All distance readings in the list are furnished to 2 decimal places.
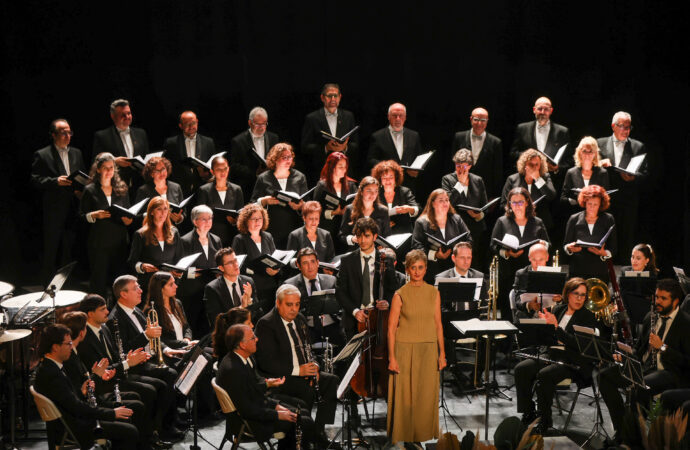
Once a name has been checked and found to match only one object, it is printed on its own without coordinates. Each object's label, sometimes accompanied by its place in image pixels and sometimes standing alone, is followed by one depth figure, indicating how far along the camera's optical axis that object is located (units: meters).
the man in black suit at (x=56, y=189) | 17.30
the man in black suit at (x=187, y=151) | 18.12
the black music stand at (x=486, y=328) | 12.37
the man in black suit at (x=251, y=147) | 18.12
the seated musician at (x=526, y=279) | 15.03
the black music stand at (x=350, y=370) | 11.73
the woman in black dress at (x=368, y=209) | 16.42
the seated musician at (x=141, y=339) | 13.21
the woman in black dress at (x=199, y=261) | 15.65
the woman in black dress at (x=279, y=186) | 17.23
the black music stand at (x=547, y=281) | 14.27
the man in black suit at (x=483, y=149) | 18.78
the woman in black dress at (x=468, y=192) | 17.70
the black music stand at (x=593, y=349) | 12.52
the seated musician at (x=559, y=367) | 13.52
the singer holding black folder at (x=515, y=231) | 16.86
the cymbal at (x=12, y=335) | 11.91
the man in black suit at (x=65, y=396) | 10.97
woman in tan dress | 12.83
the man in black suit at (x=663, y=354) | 13.13
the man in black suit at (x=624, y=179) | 18.34
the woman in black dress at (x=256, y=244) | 15.98
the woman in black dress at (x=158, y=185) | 16.70
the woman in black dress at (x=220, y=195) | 17.09
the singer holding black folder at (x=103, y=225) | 16.45
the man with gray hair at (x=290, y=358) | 12.77
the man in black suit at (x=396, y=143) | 18.56
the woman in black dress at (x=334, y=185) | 17.06
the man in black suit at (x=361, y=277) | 14.42
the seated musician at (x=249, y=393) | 11.27
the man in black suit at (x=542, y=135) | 18.81
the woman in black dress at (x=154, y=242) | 15.59
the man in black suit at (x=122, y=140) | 17.73
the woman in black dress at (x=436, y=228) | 16.58
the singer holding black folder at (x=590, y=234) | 16.91
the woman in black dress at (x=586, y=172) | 18.00
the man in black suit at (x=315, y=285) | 15.00
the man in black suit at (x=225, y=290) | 14.62
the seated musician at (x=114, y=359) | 12.60
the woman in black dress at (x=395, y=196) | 17.19
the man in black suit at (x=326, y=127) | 18.56
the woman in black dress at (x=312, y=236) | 16.20
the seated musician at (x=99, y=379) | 11.70
